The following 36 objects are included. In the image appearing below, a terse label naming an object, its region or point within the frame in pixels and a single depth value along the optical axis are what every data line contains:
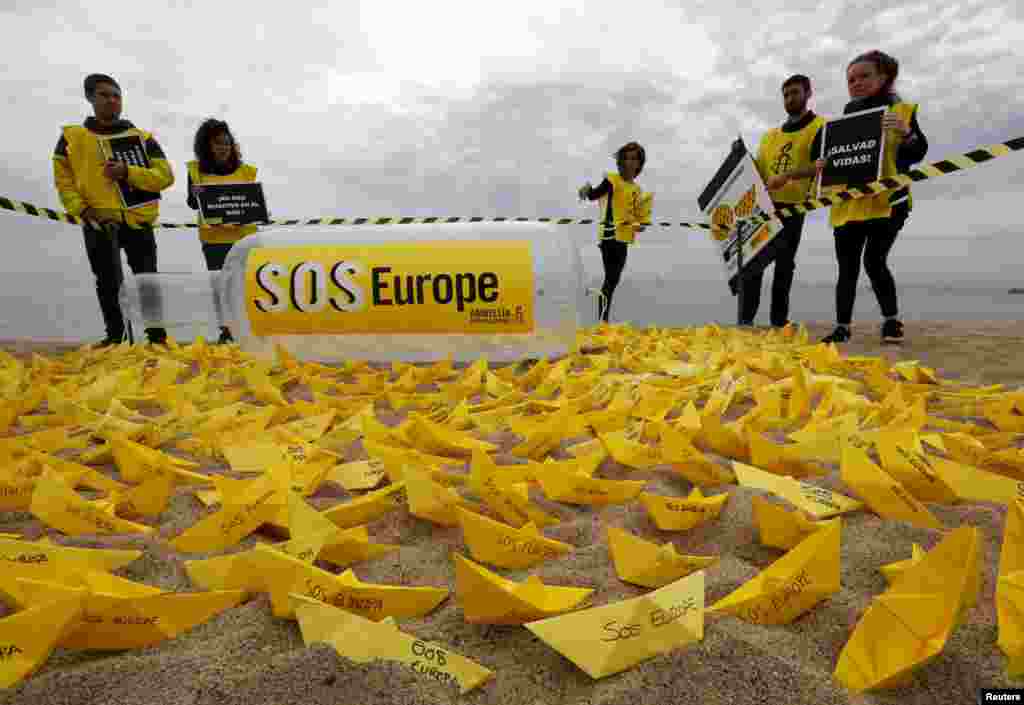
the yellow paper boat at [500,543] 0.94
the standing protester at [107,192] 4.20
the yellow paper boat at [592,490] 1.17
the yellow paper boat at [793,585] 0.73
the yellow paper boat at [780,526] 0.92
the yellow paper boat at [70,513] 1.09
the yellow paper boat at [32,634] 0.68
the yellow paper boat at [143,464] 1.36
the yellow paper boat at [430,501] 1.08
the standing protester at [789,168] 4.57
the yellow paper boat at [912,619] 0.63
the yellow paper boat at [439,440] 1.52
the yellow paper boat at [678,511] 1.02
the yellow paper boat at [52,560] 0.85
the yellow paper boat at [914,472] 1.10
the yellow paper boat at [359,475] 1.30
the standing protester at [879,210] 3.89
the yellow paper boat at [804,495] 1.04
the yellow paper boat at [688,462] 1.23
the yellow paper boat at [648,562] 0.85
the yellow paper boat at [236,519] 1.01
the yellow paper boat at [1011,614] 0.63
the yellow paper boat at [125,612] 0.73
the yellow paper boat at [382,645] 0.65
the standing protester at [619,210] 5.93
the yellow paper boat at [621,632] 0.65
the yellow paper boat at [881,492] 1.02
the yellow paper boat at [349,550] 0.94
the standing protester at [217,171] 4.80
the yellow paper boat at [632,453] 1.38
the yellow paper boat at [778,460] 1.29
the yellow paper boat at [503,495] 1.09
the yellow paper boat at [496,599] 0.73
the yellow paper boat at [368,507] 1.08
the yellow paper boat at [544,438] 1.48
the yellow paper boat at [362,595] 0.78
